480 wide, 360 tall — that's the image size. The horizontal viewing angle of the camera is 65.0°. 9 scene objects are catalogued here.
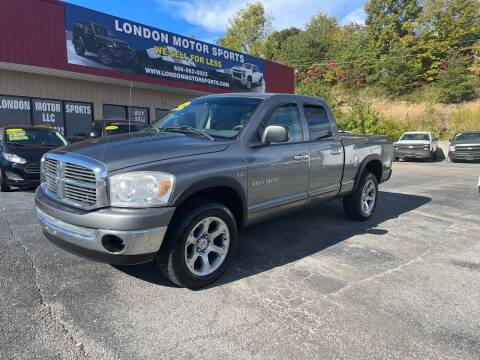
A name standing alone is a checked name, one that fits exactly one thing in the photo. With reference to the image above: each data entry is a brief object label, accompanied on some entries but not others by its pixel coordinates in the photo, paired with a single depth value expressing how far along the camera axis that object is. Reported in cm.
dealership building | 1259
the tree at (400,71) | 3769
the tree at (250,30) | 5462
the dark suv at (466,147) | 1930
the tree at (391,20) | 4166
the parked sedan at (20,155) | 796
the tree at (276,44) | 5362
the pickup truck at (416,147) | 2011
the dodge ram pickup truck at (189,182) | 302
